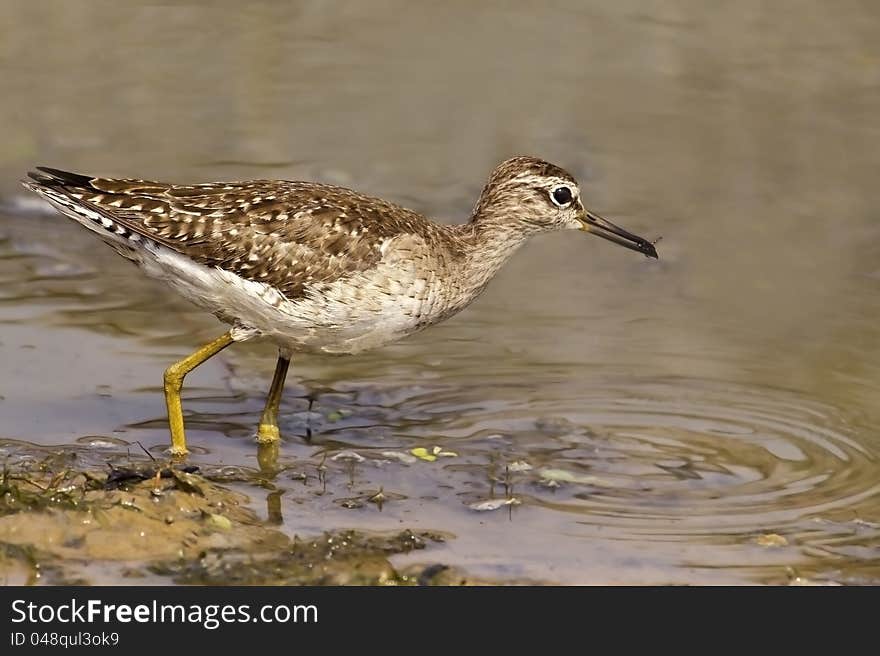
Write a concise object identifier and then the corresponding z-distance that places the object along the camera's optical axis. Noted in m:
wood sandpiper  10.47
